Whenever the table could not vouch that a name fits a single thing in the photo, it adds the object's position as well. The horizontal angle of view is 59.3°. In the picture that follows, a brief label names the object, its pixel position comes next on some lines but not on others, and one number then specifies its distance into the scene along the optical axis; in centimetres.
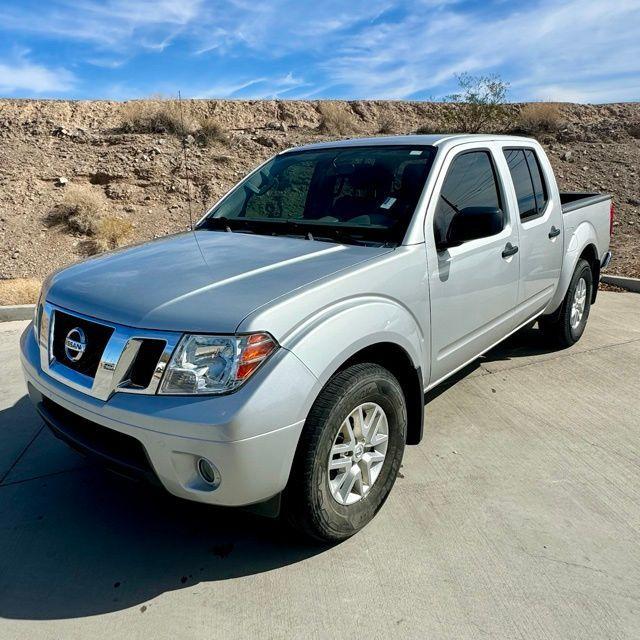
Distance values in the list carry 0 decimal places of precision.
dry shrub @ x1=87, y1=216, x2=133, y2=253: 1096
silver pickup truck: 210
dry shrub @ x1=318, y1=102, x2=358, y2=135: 2180
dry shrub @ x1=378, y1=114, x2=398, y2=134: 2339
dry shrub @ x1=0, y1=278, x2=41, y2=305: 688
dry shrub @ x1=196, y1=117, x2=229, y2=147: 1606
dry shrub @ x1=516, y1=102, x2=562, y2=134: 1973
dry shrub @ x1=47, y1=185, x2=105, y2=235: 1152
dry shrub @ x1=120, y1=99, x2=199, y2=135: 1681
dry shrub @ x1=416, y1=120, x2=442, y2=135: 2112
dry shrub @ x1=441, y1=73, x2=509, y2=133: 1916
